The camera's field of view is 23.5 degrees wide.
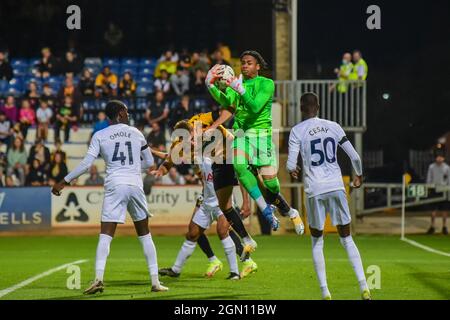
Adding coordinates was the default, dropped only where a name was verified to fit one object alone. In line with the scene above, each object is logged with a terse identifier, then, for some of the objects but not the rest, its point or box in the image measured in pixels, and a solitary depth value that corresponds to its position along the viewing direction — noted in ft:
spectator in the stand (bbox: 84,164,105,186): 88.53
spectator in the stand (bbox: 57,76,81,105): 96.07
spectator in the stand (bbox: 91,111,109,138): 89.32
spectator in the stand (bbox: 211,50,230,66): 98.16
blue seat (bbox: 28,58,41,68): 107.68
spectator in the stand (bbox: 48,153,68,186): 88.17
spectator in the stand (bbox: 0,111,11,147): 95.45
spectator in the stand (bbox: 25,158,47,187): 87.66
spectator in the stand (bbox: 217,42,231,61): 101.18
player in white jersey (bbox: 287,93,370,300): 38.70
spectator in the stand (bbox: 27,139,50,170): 88.74
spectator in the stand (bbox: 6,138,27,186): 89.76
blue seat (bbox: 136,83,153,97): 103.14
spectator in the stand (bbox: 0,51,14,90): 105.19
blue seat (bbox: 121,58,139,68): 109.40
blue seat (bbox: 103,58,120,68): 110.32
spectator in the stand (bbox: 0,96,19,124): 96.84
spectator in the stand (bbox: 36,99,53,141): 94.68
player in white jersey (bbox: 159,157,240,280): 48.91
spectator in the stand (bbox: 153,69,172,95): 99.19
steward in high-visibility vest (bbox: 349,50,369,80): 93.66
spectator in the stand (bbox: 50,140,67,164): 88.44
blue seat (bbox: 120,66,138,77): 106.91
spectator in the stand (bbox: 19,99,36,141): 95.45
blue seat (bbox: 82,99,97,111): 98.37
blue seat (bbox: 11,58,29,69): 108.62
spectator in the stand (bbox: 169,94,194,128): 92.68
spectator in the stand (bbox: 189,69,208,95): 98.60
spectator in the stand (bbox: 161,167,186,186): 88.48
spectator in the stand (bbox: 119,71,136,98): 98.89
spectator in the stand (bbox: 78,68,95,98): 98.07
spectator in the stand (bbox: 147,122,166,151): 90.79
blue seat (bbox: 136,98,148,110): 97.50
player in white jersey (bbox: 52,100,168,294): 41.78
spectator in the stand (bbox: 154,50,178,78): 101.76
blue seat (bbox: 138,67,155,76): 106.83
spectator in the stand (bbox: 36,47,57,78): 103.19
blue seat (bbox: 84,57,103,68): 106.52
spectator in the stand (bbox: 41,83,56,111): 96.63
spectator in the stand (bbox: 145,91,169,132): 94.43
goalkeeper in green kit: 45.11
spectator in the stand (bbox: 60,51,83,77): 102.27
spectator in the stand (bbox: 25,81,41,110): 97.35
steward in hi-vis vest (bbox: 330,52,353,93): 92.89
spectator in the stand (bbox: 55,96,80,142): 95.50
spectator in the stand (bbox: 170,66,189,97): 98.99
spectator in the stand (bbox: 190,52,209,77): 100.50
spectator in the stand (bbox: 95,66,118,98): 98.17
